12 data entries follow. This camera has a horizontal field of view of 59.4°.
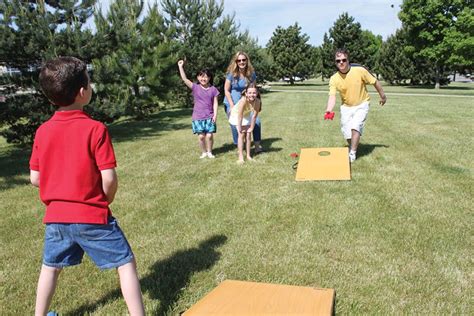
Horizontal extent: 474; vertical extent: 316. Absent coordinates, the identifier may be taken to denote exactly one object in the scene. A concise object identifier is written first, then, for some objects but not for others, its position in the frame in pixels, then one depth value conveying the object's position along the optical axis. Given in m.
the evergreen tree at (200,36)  20.89
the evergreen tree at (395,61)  40.78
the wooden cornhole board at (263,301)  2.50
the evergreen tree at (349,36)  47.66
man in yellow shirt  6.65
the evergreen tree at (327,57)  47.88
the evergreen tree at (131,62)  11.16
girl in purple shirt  7.39
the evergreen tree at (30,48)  9.55
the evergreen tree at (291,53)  49.67
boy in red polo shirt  2.18
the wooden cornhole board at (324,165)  5.95
